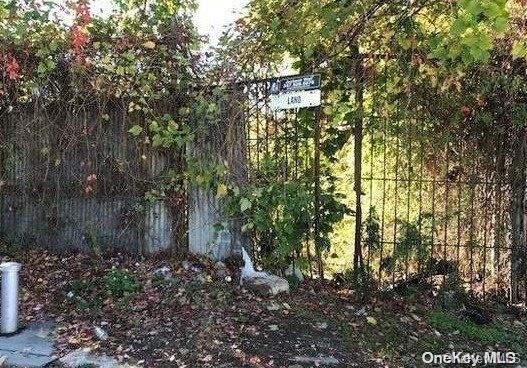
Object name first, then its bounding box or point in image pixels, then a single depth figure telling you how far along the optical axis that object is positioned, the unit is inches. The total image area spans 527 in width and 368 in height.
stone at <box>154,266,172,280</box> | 236.5
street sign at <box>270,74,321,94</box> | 215.2
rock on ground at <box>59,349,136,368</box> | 173.2
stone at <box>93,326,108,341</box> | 191.0
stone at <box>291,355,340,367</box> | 174.6
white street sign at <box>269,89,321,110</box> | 215.0
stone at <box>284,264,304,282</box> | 238.1
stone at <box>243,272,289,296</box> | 221.9
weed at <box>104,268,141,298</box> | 224.5
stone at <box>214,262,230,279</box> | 236.4
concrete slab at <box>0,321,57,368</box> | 177.8
